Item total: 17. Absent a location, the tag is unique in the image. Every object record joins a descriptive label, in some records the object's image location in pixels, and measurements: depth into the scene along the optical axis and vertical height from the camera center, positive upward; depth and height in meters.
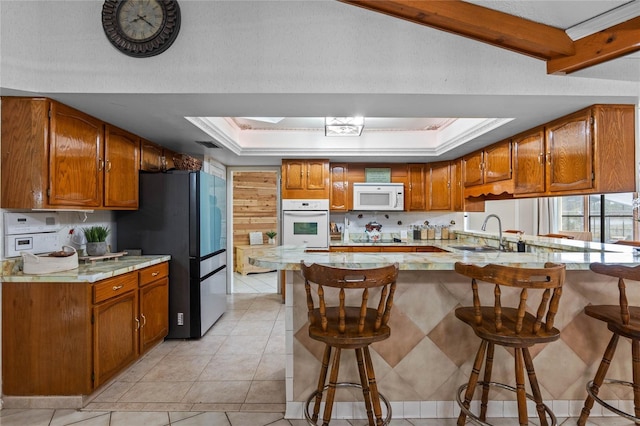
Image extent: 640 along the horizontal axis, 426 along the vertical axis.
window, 5.62 -0.09
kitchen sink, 3.61 -0.42
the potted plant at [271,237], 6.96 -0.51
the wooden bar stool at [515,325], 1.54 -0.58
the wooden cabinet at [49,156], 2.11 +0.39
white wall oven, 4.61 -0.14
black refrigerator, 3.28 -0.21
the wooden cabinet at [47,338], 2.16 -0.81
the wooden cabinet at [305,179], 4.68 +0.47
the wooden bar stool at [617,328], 1.67 -0.60
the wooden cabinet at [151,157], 3.31 +0.59
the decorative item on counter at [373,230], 4.91 -0.28
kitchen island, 2.09 -0.89
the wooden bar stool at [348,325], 1.55 -0.58
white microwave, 4.77 +0.23
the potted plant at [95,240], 2.76 -0.23
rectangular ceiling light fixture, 3.23 +0.86
